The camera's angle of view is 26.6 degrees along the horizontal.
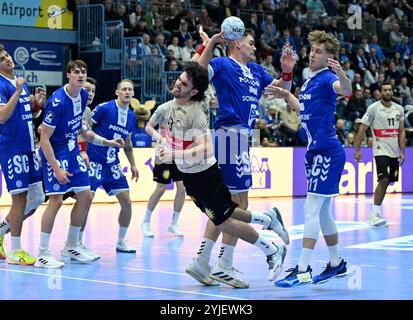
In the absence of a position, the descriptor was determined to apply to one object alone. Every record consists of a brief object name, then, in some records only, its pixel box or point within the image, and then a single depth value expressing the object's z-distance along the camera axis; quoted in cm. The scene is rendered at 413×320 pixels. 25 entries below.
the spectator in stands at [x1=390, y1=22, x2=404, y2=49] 3020
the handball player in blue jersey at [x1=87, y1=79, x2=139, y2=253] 1073
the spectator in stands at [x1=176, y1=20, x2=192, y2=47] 2378
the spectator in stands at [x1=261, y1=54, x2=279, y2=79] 2416
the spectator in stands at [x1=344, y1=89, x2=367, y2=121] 2486
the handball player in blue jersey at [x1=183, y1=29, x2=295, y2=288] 840
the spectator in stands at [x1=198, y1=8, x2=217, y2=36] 2462
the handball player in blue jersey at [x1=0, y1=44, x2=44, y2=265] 950
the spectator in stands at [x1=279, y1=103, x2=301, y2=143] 2238
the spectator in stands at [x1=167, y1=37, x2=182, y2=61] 2319
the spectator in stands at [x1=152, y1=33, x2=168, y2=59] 2319
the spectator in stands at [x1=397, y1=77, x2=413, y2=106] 2683
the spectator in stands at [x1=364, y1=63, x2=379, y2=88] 2708
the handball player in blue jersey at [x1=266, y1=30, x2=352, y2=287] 816
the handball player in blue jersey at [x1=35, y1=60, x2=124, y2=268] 931
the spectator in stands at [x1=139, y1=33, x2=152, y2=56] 2302
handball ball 818
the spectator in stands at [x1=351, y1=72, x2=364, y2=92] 2563
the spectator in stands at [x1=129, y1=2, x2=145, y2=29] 2381
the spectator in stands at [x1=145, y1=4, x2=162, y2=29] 2403
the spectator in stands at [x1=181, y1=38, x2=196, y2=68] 2344
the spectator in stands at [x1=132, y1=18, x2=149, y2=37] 2350
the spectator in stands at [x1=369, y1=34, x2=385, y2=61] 2886
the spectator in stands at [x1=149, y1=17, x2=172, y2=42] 2395
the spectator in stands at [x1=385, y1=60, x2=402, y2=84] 2764
